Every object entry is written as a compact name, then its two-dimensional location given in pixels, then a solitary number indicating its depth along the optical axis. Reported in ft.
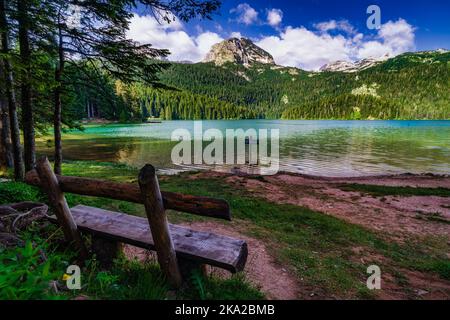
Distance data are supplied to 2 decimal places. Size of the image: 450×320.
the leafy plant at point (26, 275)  8.72
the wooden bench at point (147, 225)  10.86
